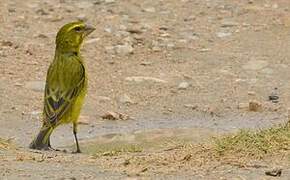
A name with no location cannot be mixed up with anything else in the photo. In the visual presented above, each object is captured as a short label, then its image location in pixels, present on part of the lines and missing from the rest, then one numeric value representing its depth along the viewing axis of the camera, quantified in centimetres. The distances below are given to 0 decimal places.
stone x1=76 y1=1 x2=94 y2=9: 1424
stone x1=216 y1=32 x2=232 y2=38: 1305
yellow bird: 881
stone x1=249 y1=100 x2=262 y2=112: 1055
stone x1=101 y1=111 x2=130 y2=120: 1034
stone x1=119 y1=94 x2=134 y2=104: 1089
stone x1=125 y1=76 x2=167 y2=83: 1148
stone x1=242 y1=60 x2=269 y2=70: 1192
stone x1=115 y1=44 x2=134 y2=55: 1232
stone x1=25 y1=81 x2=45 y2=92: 1110
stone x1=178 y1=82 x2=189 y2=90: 1130
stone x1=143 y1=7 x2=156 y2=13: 1403
